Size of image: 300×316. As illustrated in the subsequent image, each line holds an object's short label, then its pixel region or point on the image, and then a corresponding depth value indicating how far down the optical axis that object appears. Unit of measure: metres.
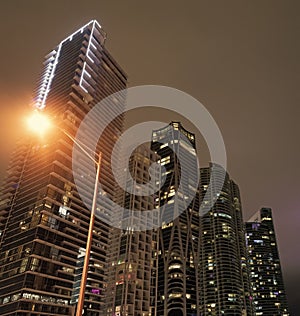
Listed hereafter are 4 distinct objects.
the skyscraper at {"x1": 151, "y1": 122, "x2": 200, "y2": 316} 183.00
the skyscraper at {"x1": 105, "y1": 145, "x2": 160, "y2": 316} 122.50
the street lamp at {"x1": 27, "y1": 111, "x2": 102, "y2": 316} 16.88
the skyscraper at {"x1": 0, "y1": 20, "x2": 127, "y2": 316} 92.12
